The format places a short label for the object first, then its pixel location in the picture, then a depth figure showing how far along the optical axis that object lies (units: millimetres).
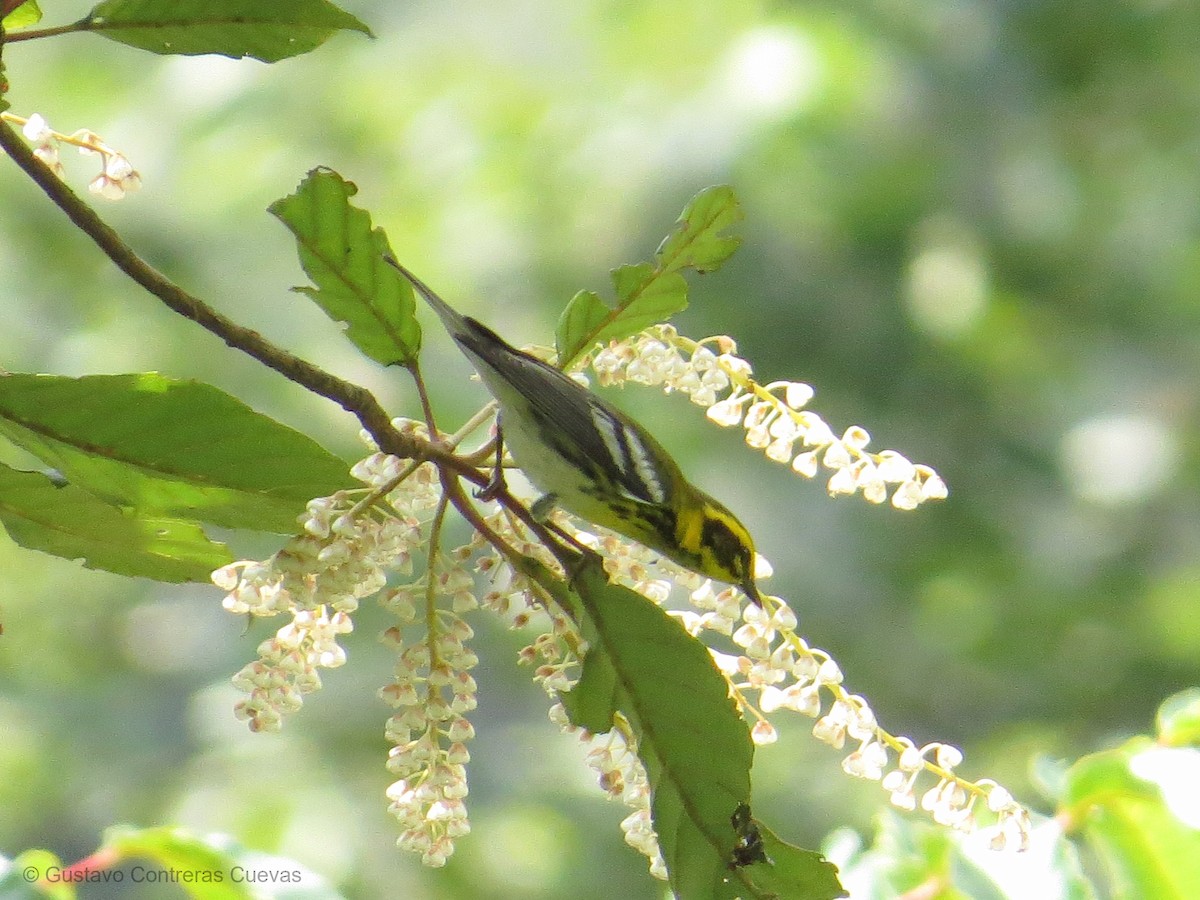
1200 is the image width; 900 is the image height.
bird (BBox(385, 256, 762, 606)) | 4181
